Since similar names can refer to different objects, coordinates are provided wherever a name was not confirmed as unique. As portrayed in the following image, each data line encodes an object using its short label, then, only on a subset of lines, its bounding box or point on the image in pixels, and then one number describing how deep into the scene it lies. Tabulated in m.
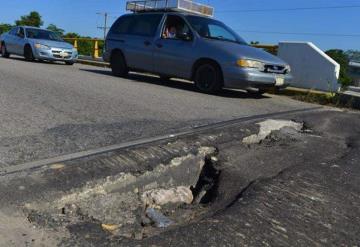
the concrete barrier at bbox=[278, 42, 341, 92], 9.96
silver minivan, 8.49
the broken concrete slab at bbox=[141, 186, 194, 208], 3.33
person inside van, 9.71
